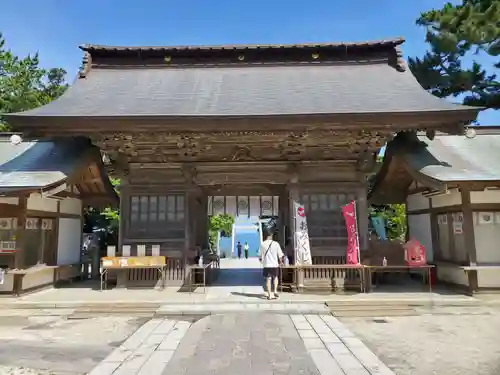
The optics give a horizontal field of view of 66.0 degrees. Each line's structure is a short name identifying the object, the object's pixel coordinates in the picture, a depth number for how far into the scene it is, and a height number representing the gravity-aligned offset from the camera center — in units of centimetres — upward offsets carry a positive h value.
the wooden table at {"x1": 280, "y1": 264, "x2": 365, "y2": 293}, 907 -69
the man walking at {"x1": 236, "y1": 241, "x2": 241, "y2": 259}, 2491 -59
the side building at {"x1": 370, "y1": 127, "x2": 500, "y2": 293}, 862 +97
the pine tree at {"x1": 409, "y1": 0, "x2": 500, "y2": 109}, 1591 +824
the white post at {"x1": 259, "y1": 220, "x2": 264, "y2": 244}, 2567 +58
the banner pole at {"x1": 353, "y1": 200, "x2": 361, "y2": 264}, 930 +19
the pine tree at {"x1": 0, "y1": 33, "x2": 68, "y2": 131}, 1869 +830
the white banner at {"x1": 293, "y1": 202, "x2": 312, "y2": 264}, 941 +3
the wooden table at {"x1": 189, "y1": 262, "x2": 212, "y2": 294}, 943 -88
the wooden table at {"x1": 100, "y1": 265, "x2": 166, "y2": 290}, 939 -73
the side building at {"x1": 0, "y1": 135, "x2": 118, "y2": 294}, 873 +99
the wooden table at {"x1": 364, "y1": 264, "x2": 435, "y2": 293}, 891 -79
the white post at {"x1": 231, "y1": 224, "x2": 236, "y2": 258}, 2718 +8
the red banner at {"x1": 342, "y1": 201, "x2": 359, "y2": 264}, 929 +10
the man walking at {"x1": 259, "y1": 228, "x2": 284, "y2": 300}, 851 -49
